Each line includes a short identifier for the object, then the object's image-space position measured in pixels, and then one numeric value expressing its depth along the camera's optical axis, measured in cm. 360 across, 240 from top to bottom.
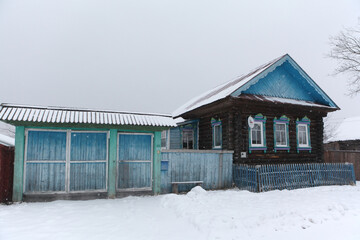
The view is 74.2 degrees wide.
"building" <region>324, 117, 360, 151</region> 2484
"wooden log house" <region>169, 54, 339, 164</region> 1232
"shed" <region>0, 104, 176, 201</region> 802
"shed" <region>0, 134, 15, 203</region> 778
